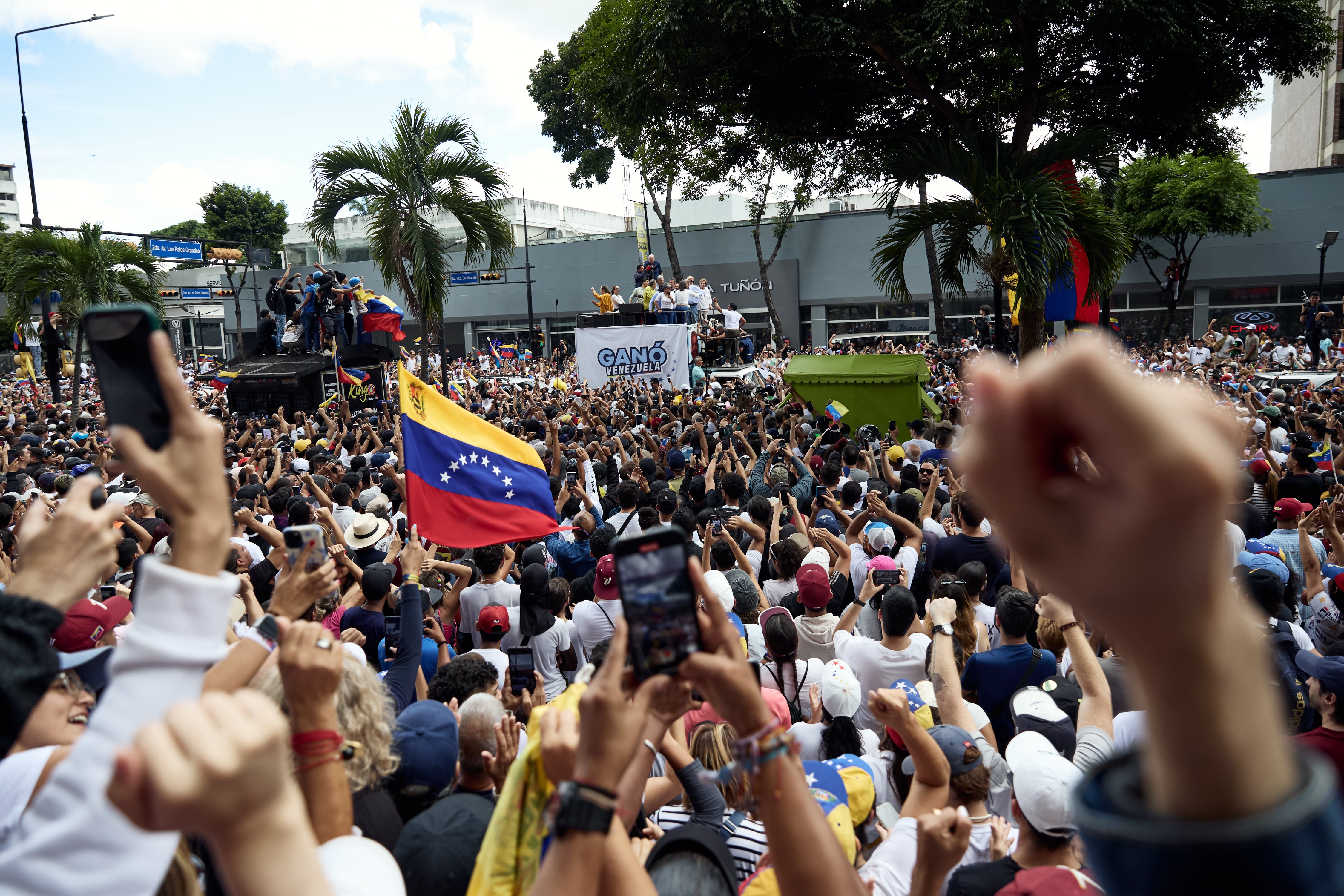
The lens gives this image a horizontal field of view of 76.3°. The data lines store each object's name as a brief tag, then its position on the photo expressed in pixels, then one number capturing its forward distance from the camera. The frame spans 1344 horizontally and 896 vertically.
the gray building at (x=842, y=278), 33.56
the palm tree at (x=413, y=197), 16.33
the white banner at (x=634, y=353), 16.53
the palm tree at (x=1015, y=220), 10.50
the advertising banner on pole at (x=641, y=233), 38.50
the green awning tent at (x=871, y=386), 14.20
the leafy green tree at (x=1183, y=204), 31.38
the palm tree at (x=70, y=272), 19.73
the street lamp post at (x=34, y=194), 20.03
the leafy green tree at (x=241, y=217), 62.97
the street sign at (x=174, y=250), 33.97
